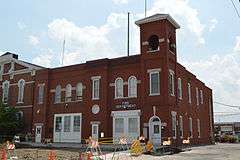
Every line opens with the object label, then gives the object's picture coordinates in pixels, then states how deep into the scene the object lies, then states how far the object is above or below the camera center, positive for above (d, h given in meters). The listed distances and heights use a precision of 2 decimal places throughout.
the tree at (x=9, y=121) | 30.16 -0.70
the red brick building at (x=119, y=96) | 24.40 +2.52
